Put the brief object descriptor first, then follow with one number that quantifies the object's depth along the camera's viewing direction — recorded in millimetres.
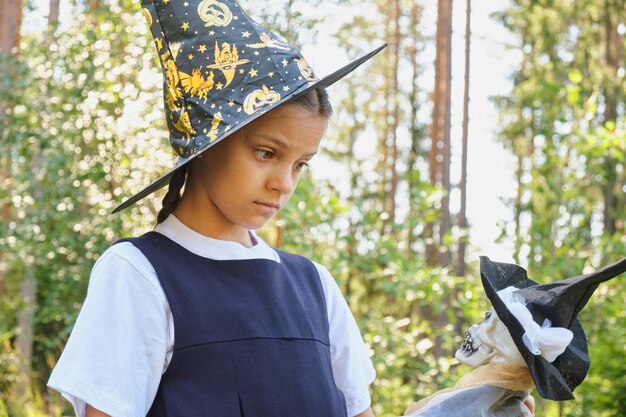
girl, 1531
